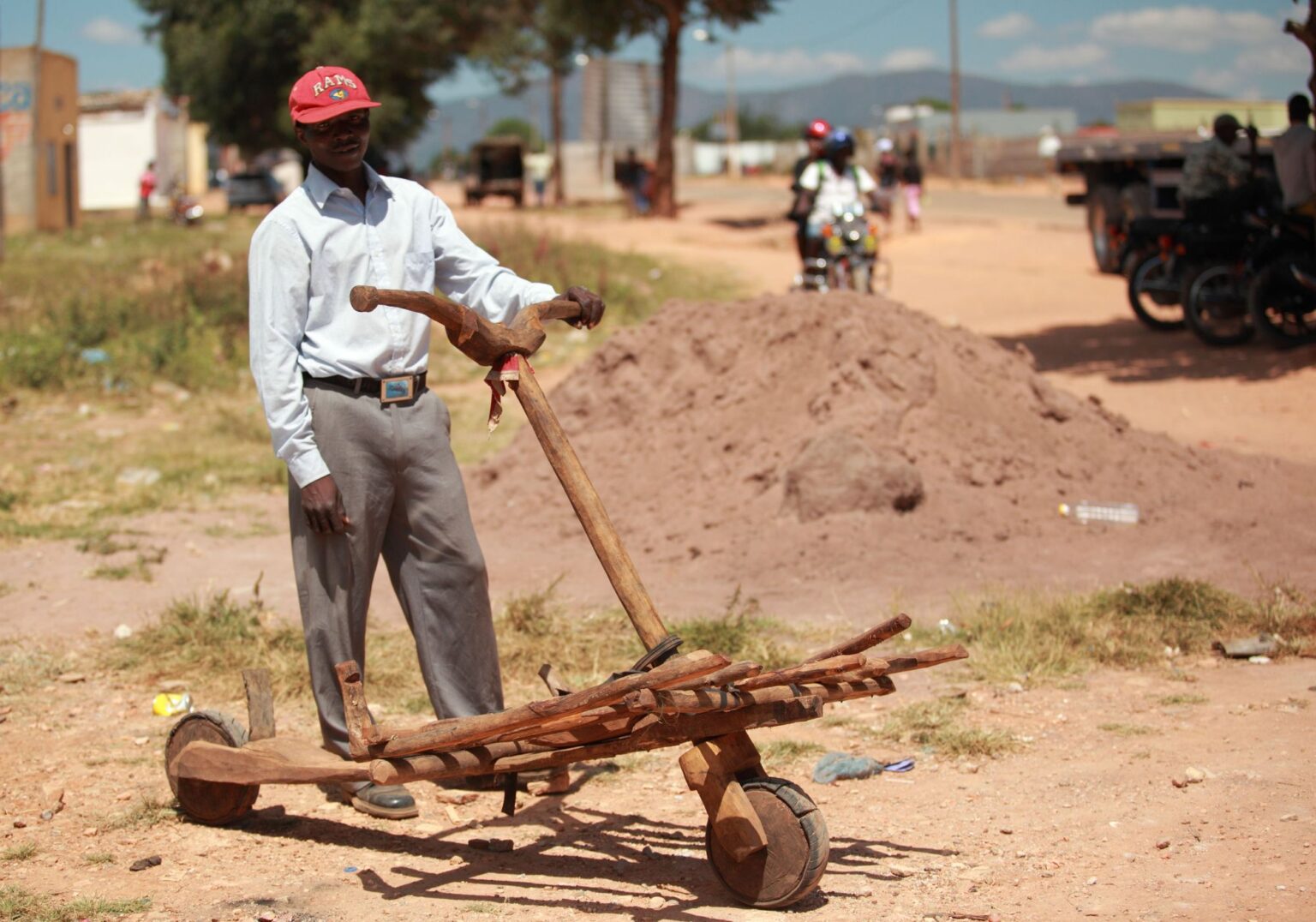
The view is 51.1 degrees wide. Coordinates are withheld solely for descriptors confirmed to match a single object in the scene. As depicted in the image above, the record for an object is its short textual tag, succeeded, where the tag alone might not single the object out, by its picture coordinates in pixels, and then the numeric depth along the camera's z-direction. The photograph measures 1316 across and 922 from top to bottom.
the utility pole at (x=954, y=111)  43.69
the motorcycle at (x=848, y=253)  10.51
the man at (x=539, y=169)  40.88
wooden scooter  2.87
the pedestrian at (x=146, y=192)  34.03
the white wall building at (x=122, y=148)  47.72
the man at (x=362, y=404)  3.51
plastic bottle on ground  6.36
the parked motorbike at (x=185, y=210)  31.00
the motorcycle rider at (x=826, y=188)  10.56
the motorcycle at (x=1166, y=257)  10.73
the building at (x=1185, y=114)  29.36
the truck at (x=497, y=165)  41.72
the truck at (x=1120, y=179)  14.14
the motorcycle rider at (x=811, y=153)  10.65
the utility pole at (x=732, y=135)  62.97
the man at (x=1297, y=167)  9.81
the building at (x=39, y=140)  27.89
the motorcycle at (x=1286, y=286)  10.06
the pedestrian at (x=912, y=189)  24.05
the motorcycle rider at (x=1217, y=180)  10.65
